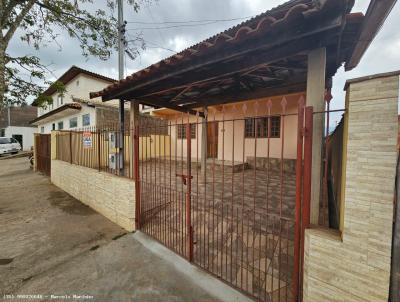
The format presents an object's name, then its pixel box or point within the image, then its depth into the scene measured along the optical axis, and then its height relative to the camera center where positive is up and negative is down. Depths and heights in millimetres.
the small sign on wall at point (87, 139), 5445 +17
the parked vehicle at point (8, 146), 18938 -713
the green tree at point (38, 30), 5055 +3591
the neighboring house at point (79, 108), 11367 +2002
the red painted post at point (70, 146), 6967 -245
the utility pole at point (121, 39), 6512 +3569
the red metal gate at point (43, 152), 10043 -734
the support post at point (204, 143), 6459 -94
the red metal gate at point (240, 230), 1899 -1576
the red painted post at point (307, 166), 1796 -248
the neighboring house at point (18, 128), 27098 +1624
